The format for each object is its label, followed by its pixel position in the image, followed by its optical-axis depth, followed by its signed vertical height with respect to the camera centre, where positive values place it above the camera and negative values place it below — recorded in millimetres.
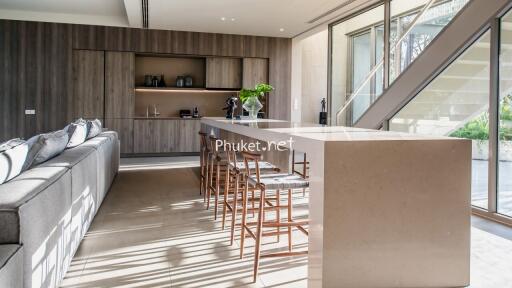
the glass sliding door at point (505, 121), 3746 +87
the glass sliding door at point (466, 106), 4023 +263
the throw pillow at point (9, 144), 2341 -105
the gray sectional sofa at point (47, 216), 1617 -430
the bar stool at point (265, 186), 2486 -351
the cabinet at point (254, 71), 9008 +1252
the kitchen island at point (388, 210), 2051 -416
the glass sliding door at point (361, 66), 6016 +984
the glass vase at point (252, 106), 4785 +264
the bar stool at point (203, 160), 4562 -383
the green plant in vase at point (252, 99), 4512 +341
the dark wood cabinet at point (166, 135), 8492 -149
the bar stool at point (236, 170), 3047 -323
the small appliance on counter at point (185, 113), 8969 +326
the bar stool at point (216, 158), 3787 -297
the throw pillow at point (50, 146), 2615 -127
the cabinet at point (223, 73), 8828 +1200
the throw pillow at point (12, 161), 1977 -175
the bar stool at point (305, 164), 4425 -382
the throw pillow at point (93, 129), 4532 -19
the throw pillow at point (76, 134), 3539 -60
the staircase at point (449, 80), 3867 +531
